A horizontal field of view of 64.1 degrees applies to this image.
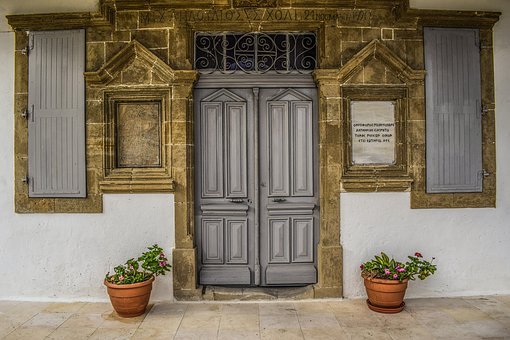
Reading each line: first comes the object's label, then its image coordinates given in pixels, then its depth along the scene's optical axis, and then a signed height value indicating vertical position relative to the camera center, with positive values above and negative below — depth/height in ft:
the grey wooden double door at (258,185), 16.90 -0.59
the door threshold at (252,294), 16.15 -4.92
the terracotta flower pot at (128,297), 14.32 -4.42
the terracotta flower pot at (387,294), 14.61 -4.50
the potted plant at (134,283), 14.34 -3.96
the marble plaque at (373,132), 16.61 +1.56
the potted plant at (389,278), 14.67 -3.97
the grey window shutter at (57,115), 16.34 +2.33
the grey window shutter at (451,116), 16.57 +2.19
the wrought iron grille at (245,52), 16.84 +4.95
